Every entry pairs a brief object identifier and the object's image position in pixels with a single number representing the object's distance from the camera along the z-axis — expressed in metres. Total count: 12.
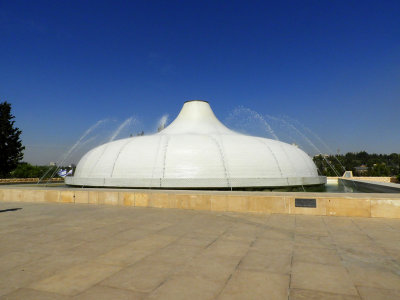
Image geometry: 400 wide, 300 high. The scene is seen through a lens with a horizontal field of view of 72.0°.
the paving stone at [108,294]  3.15
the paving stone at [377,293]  3.17
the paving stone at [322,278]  3.41
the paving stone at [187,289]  3.21
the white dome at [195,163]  18.42
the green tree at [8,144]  38.69
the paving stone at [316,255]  4.43
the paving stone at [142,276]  3.47
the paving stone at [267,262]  4.06
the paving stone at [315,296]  3.15
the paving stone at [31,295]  3.17
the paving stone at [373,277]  3.54
